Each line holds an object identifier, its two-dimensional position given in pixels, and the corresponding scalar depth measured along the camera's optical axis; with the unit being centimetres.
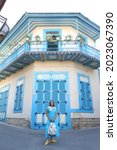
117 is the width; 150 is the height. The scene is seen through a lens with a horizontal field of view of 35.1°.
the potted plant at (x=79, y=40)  1211
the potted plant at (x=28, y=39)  1193
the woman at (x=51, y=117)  681
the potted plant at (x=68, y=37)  1272
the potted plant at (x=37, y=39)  1235
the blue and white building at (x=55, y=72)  1120
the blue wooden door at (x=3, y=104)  1427
